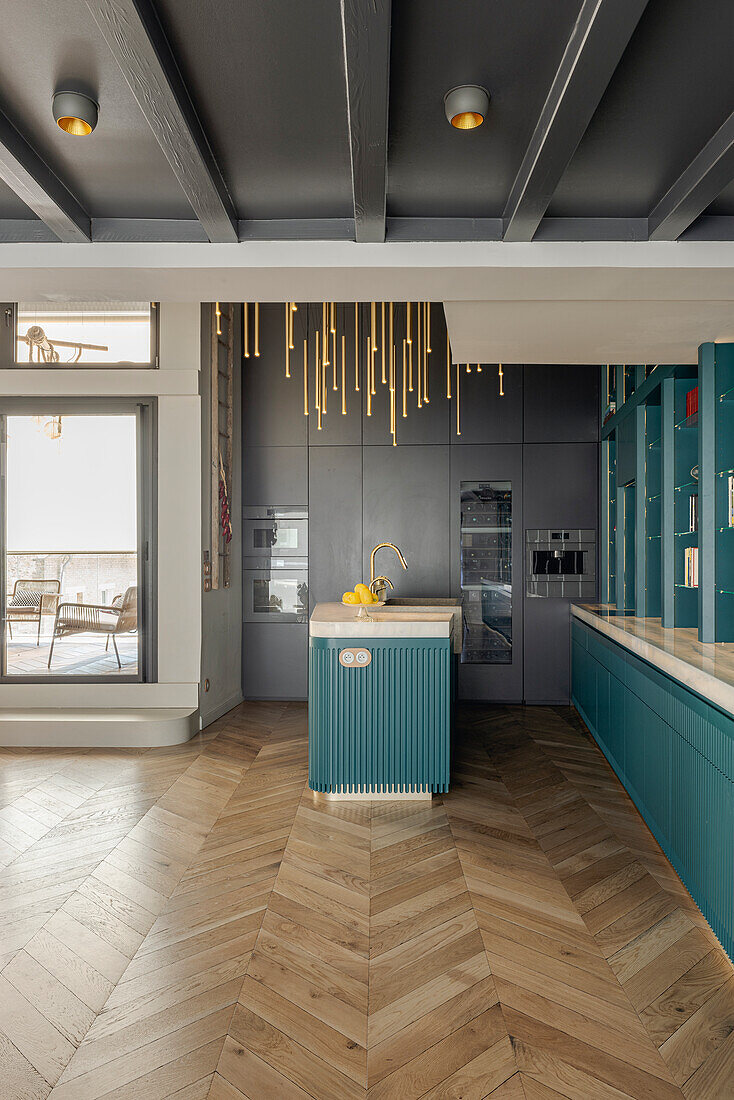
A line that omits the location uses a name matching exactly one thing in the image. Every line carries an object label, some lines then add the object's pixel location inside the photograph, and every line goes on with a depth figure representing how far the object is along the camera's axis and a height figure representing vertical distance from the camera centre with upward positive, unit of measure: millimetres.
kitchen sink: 6284 -311
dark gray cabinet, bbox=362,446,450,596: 7188 +486
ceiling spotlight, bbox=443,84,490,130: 2117 +1267
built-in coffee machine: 7074 +15
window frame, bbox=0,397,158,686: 6180 +485
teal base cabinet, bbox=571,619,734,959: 2723 -903
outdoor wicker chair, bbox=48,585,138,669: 6238 -439
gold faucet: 6602 -188
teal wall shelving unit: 4066 +459
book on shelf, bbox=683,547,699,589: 4657 -12
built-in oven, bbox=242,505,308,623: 7293 -10
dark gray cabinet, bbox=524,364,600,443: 7082 +1449
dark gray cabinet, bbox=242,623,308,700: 7332 -899
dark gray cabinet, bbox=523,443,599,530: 7082 +709
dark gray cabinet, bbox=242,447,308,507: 7273 +826
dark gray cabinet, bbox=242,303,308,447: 7285 +1561
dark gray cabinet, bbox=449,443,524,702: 7117 +216
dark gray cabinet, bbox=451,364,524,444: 7117 +1445
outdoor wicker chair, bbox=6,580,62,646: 6246 -280
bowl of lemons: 4984 -211
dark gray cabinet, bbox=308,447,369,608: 7246 +449
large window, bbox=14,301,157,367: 6176 +1804
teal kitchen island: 4336 -787
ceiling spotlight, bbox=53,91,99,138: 2164 +1274
